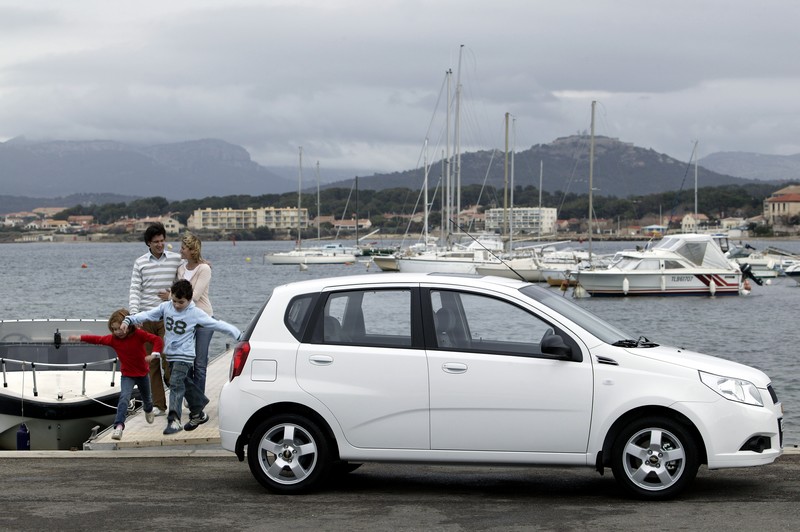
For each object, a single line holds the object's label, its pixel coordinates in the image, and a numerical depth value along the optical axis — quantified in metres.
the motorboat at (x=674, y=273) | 56.88
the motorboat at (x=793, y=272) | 74.38
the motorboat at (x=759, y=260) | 79.06
